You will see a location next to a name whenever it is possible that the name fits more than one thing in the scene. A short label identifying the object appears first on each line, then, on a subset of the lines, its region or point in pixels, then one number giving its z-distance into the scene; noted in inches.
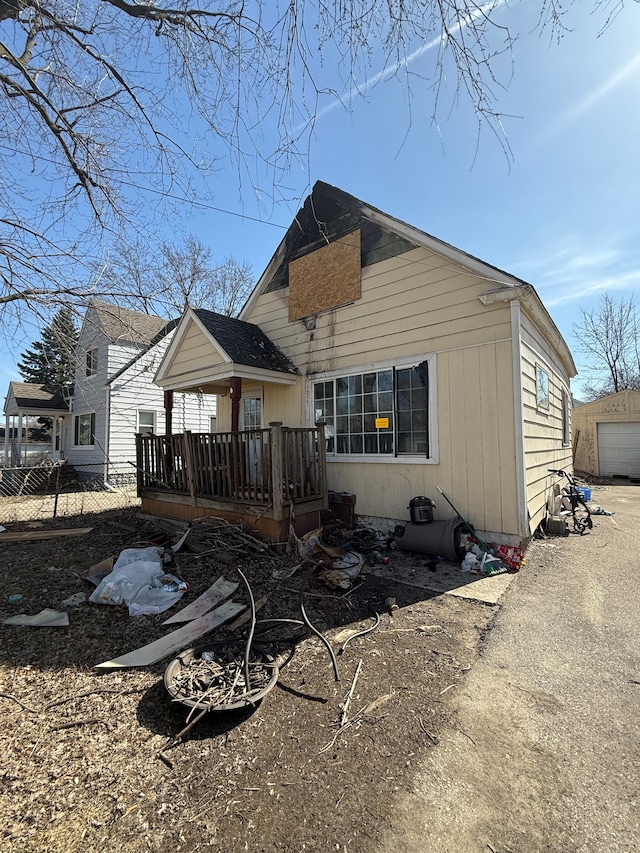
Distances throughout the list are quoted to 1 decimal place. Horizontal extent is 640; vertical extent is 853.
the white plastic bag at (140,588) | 153.3
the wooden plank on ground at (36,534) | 250.4
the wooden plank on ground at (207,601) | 143.9
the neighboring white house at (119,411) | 543.5
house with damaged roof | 213.2
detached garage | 637.9
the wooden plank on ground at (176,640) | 116.4
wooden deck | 213.3
